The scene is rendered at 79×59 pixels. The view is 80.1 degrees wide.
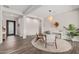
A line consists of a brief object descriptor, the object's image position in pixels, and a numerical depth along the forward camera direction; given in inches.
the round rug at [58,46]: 46.7
